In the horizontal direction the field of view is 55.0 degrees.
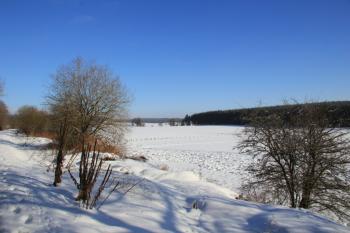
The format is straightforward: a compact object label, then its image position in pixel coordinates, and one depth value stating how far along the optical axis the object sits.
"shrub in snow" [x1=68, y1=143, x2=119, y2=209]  6.80
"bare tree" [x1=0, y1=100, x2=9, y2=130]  59.90
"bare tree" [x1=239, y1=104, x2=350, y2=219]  11.70
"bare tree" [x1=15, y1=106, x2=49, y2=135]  38.56
